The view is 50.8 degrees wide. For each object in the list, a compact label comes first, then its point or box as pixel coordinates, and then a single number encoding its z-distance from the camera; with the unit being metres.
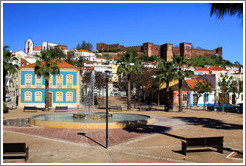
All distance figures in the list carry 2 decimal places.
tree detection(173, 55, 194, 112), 30.28
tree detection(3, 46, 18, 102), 28.44
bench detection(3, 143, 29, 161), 8.42
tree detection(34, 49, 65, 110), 28.56
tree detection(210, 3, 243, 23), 9.82
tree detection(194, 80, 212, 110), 36.34
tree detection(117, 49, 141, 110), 30.77
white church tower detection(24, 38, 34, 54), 121.51
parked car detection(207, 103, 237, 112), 32.24
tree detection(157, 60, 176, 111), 37.84
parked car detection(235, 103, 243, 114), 30.77
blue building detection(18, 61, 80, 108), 37.59
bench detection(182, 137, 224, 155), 9.64
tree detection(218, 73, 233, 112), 35.28
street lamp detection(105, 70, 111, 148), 10.82
